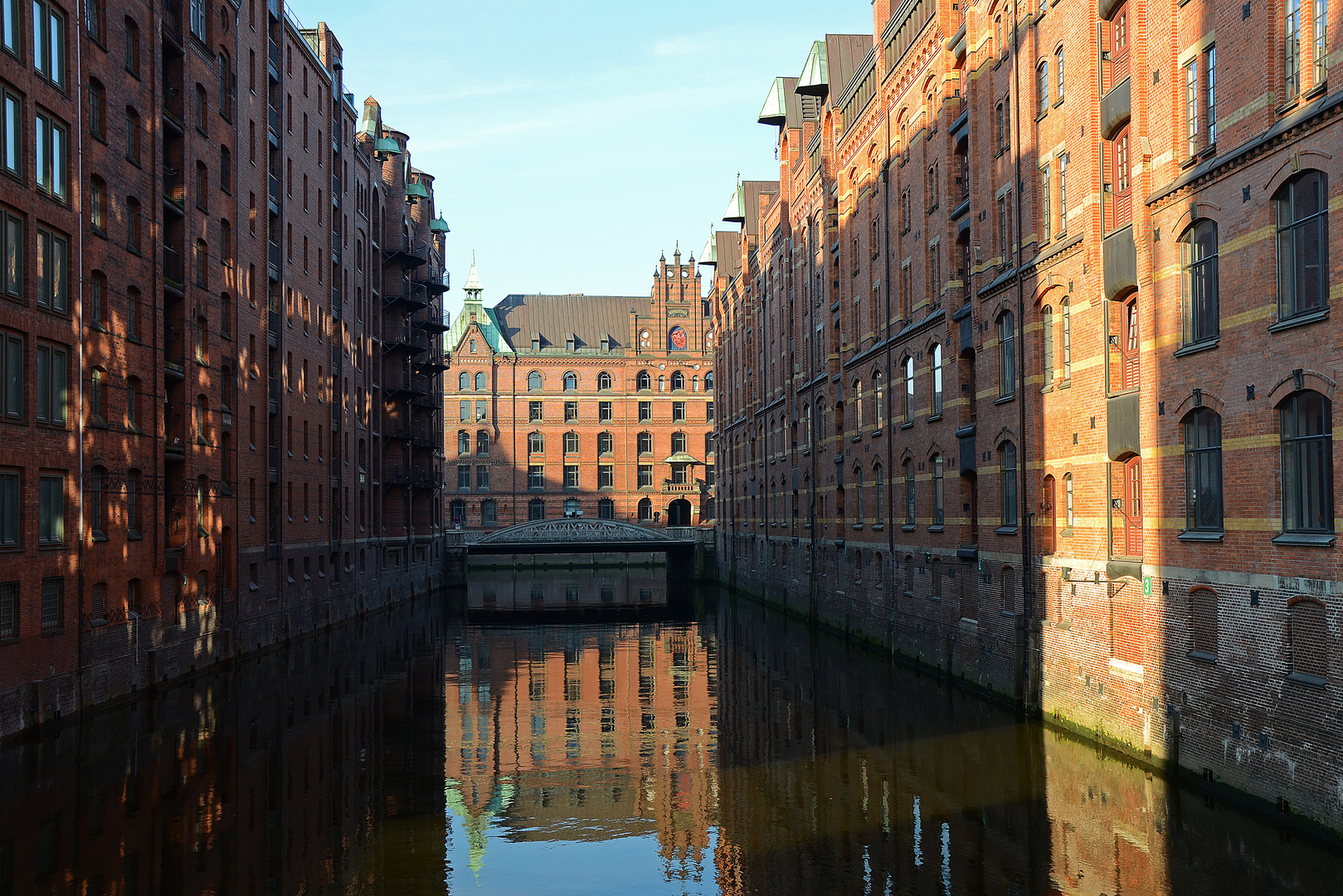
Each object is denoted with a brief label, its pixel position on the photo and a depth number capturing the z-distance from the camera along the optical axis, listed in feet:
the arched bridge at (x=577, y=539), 226.99
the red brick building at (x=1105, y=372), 51.21
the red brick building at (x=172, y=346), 72.84
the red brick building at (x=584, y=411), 310.65
